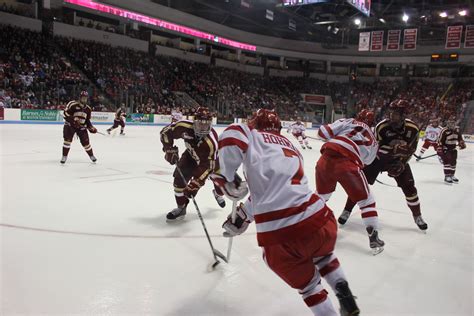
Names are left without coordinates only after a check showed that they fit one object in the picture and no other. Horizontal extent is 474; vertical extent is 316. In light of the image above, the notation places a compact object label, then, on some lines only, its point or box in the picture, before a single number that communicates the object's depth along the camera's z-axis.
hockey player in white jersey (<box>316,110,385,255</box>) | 3.39
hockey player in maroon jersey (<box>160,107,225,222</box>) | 3.86
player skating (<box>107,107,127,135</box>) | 12.81
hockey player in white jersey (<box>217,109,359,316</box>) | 1.82
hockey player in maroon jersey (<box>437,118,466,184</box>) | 7.73
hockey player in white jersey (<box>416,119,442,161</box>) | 11.19
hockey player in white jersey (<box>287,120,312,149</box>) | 12.45
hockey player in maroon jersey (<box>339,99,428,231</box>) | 3.93
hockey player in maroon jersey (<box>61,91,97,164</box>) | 6.97
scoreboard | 14.56
